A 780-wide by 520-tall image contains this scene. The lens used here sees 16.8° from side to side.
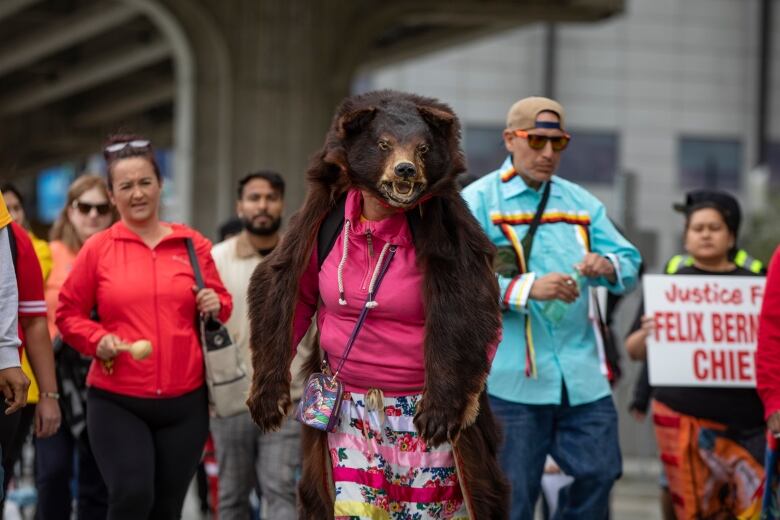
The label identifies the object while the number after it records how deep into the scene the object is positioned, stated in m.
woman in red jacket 12.12
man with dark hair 15.21
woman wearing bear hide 9.60
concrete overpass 32.89
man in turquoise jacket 12.50
